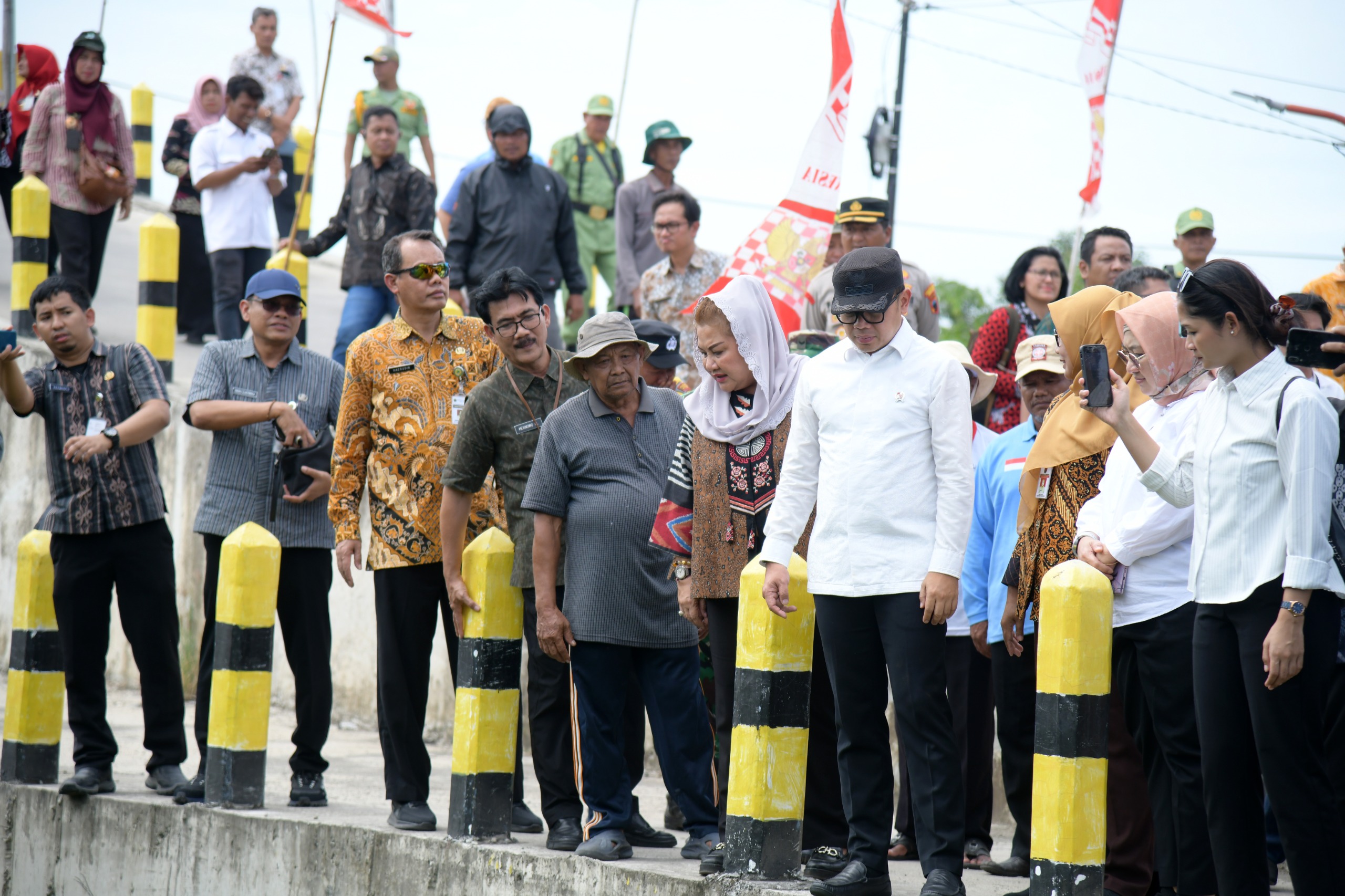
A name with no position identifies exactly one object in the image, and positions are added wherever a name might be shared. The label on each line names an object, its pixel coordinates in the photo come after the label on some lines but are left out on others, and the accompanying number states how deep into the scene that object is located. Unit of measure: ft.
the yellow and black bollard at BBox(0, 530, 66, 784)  43.70
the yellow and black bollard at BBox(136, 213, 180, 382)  64.64
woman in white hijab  29.60
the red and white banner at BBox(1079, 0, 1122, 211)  53.57
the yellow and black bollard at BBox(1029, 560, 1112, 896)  23.76
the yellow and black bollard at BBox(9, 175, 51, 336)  69.87
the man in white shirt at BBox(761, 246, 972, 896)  26.18
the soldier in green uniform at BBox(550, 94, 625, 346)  67.77
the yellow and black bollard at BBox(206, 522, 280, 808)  37.35
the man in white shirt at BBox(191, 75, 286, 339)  66.33
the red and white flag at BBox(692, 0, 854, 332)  41.63
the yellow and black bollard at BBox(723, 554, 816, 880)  27.99
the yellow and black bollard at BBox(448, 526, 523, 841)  33.17
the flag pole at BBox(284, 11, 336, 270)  57.88
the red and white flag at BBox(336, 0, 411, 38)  64.49
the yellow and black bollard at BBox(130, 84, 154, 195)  103.45
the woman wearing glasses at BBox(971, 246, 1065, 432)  44.09
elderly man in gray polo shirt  31.81
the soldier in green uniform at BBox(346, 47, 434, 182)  71.82
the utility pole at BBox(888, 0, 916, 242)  113.19
